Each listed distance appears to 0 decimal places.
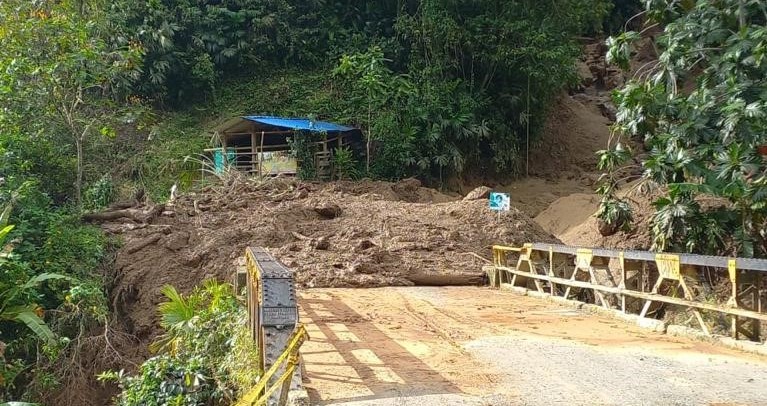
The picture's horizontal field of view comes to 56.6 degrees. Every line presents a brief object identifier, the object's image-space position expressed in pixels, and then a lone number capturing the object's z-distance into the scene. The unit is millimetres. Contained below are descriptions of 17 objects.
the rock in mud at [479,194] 17625
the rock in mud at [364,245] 13859
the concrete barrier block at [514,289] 11844
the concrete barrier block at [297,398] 4918
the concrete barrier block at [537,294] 11170
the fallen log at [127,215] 16391
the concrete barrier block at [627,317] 8766
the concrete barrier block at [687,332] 7582
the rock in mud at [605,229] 15058
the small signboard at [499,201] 13312
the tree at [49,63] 15031
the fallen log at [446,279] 12914
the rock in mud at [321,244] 13906
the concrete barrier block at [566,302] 10148
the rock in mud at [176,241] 14870
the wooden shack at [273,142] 22281
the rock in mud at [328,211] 16359
